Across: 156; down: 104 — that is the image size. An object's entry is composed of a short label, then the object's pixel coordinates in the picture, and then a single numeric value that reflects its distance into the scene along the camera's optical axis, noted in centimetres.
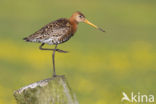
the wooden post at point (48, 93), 1641
